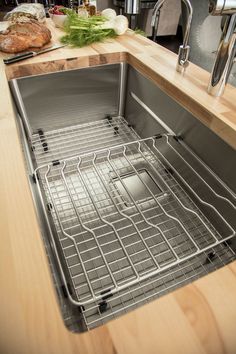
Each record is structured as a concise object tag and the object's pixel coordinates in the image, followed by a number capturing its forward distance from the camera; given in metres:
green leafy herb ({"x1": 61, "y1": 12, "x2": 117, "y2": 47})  0.93
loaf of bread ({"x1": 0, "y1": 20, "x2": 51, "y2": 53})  0.83
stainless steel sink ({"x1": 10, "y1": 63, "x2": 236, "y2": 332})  0.54
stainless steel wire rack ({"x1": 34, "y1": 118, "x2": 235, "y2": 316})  0.56
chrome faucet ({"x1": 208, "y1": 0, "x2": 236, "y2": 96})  0.46
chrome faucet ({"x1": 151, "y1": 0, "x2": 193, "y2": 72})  0.62
